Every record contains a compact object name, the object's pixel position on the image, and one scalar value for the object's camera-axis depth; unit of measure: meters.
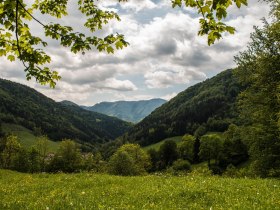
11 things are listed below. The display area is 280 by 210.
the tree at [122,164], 72.44
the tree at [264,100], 34.78
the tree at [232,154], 138.64
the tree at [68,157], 113.56
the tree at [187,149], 169.25
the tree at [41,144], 107.06
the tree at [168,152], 173.25
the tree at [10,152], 108.25
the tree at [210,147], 145.12
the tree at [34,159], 106.22
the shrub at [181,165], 139.43
